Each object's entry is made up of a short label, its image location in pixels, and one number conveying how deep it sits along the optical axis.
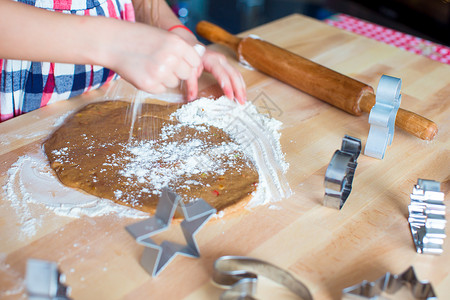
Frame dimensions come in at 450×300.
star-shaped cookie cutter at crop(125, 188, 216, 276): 0.62
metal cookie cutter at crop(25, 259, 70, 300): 0.50
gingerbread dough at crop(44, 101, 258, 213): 0.78
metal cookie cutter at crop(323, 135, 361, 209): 0.73
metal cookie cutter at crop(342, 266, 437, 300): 0.58
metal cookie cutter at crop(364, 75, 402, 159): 0.84
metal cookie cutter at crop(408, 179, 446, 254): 0.68
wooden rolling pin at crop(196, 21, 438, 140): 0.94
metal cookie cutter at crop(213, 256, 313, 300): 0.59
